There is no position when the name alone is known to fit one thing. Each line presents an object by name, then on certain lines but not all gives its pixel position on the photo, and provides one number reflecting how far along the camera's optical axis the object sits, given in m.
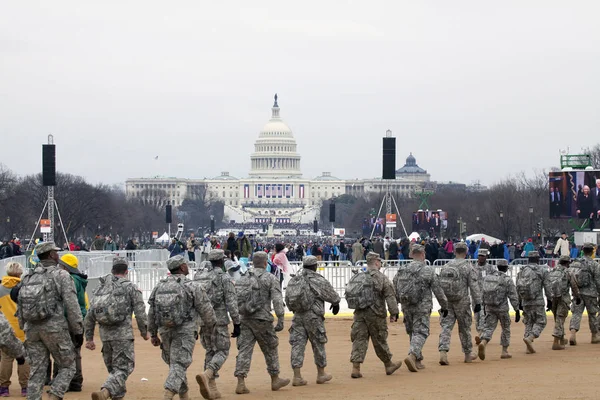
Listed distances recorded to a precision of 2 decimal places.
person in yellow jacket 14.05
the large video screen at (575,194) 40.50
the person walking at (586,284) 19.12
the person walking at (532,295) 18.16
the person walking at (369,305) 15.16
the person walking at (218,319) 13.62
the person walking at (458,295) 16.53
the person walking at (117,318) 12.73
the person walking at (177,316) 12.92
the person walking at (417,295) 15.81
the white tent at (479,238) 52.67
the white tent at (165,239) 63.25
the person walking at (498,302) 17.28
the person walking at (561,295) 18.77
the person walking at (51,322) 12.45
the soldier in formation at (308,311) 14.82
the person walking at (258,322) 14.36
